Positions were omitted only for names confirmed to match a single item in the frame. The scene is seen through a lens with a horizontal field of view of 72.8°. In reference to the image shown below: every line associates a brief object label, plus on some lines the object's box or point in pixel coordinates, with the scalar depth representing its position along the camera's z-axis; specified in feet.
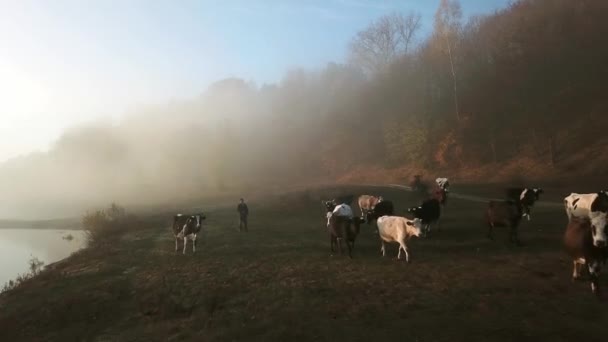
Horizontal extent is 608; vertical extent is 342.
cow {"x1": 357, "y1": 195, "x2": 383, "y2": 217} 94.12
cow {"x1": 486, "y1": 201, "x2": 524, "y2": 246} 60.64
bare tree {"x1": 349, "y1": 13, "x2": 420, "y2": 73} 285.84
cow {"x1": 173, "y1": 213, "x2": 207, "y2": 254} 71.82
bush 102.91
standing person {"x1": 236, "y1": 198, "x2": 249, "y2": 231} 88.84
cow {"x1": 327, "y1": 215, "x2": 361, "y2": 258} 61.57
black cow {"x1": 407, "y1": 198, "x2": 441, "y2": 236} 70.13
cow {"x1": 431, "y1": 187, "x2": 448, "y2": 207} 89.72
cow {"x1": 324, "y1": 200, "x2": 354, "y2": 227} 74.18
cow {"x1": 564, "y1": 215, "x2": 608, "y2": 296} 39.37
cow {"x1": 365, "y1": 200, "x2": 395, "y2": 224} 78.79
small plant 65.85
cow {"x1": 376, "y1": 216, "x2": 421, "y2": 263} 55.42
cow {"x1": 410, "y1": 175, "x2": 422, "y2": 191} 112.54
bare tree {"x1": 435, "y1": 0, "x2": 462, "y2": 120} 173.78
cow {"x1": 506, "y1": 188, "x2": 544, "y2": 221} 79.56
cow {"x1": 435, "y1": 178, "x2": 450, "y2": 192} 108.78
